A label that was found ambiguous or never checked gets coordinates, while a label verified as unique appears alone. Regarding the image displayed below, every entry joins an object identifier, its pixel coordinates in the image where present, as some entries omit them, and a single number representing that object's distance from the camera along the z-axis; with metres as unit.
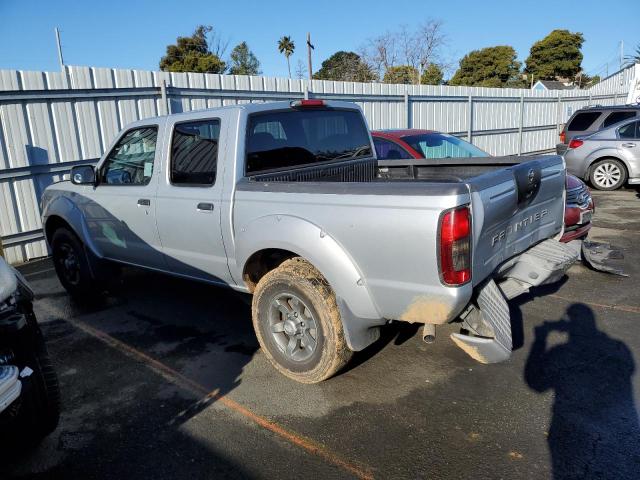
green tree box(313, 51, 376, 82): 38.62
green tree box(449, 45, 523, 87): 55.84
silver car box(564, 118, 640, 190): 11.09
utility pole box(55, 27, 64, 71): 28.73
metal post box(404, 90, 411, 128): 13.58
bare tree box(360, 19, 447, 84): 36.84
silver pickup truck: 2.86
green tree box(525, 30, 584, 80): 57.50
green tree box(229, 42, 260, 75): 54.78
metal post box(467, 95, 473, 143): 15.85
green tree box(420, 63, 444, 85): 39.12
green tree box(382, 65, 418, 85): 37.19
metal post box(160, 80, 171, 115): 8.61
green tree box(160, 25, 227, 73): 41.81
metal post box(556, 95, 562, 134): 20.61
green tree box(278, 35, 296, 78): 62.34
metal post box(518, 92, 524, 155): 18.28
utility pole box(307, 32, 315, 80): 39.36
